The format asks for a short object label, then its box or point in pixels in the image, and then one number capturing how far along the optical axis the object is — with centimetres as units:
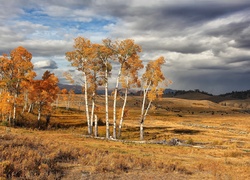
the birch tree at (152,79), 4612
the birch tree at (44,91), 5717
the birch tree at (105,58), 4200
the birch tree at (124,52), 4219
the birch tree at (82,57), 4341
